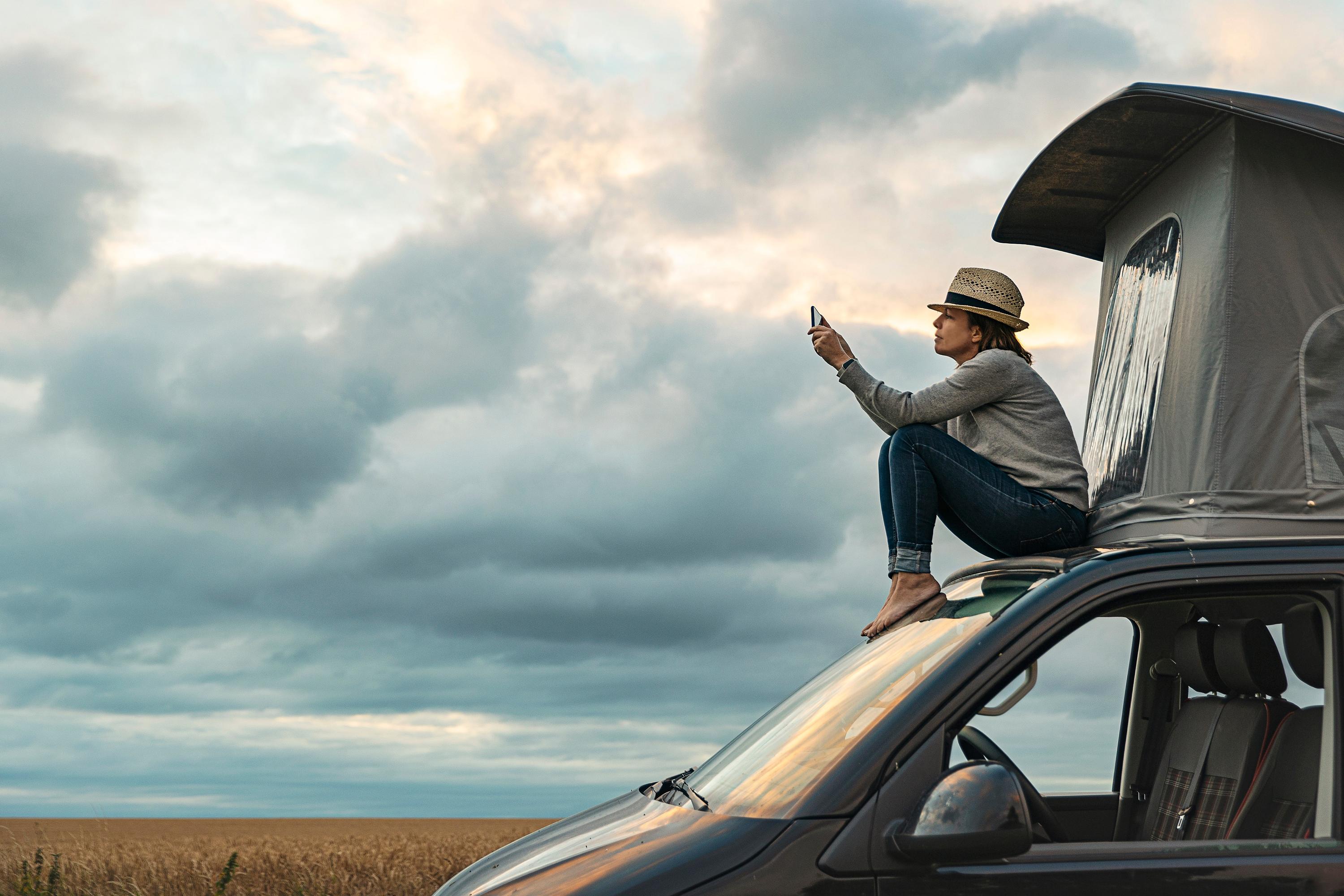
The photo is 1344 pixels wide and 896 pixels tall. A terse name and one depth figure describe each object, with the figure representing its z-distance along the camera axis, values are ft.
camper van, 8.95
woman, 13.55
